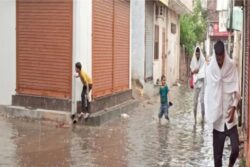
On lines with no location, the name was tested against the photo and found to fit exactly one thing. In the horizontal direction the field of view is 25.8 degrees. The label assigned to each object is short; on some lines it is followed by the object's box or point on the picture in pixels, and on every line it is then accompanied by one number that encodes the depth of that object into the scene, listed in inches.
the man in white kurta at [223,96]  263.1
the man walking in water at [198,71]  491.2
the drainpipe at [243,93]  385.8
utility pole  572.7
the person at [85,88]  470.0
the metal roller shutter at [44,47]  482.0
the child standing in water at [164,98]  510.9
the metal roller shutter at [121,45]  590.6
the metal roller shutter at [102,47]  507.8
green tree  1352.1
